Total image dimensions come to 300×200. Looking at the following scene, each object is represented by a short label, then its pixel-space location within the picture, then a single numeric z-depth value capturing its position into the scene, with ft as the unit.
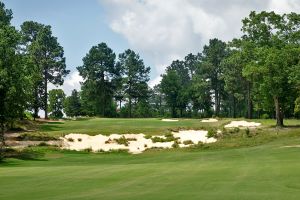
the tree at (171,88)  418.10
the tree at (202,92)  385.29
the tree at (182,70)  611.06
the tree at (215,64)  379.51
